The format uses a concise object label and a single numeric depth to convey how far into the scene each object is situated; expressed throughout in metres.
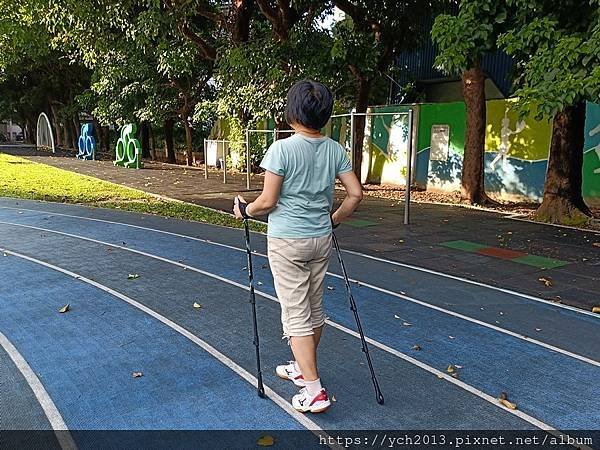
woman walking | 2.63
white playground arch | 29.93
